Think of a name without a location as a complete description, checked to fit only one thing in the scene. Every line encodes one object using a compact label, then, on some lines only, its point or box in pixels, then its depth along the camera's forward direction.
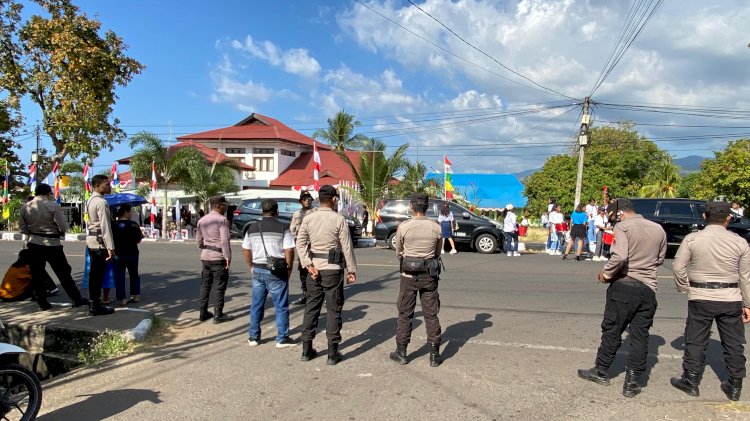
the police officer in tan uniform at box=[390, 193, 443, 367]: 5.32
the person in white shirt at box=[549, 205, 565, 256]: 16.48
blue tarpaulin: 32.81
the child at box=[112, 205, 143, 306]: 8.26
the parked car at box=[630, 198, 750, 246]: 15.33
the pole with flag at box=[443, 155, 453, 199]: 20.92
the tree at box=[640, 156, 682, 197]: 45.56
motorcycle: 3.96
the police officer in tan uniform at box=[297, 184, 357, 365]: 5.42
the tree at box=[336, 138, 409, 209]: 24.14
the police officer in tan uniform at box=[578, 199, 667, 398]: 4.58
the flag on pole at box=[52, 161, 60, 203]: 19.12
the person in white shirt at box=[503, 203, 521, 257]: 15.81
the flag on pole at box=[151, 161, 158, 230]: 22.23
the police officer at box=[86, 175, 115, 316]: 7.08
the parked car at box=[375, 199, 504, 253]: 16.77
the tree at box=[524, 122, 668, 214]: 39.88
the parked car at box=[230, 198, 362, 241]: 20.57
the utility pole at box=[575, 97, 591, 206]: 22.25
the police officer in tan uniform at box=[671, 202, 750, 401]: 4.43
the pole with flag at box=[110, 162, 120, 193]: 22.31
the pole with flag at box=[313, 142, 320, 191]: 15.21
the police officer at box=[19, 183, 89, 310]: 7.26
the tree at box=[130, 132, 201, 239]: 26.59
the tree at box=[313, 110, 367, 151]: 42.62
